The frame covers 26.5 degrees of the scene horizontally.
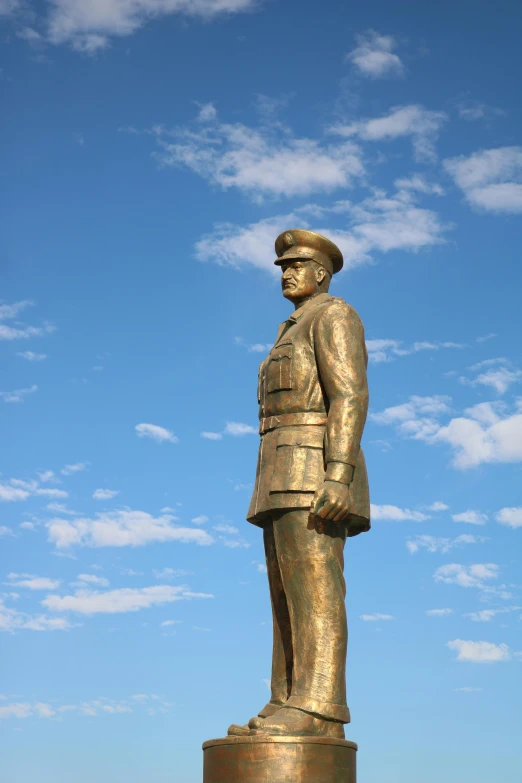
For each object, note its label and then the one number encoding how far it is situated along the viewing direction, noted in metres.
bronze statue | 9.09
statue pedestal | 8.51
